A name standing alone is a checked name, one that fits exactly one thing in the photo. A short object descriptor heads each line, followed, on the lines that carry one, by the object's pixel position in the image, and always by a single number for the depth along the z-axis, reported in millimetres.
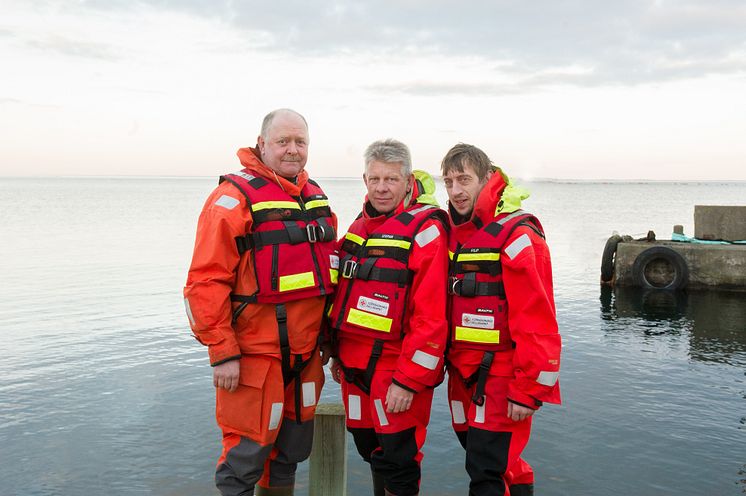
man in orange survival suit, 3488
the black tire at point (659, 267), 15477
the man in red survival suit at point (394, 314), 3570
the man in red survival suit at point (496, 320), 3418
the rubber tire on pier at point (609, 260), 16578
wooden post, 4176
